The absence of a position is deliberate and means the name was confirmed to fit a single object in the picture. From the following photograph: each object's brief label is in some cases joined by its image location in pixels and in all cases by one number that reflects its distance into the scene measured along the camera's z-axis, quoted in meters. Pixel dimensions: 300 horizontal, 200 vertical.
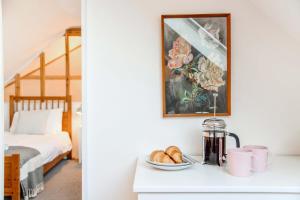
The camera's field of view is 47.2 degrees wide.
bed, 3.29
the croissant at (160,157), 1.64
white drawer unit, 1.38
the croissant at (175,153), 1.65
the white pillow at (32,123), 5.04
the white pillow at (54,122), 5.09
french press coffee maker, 1.72
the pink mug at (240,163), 1.51
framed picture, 1.90
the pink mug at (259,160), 1.60
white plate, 1.60
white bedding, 4.11
